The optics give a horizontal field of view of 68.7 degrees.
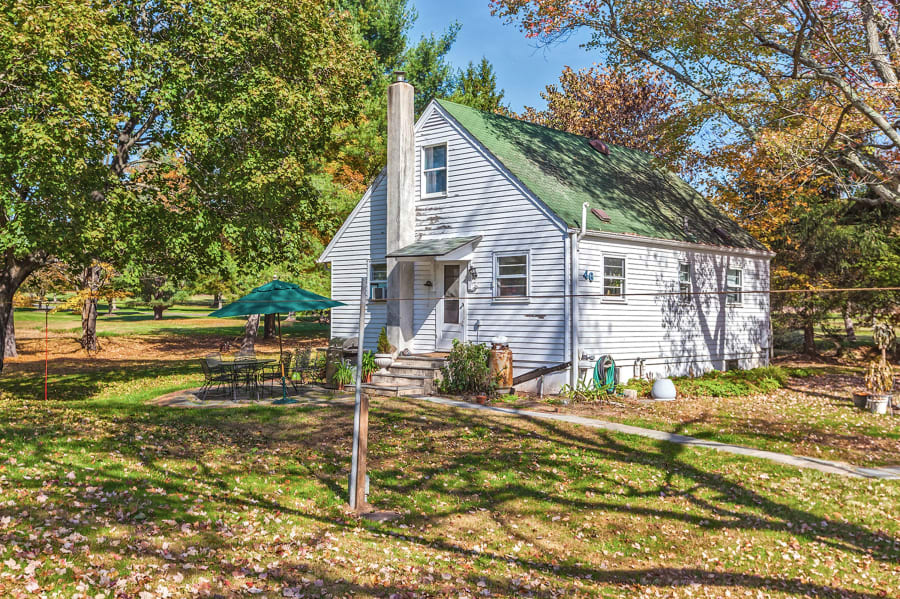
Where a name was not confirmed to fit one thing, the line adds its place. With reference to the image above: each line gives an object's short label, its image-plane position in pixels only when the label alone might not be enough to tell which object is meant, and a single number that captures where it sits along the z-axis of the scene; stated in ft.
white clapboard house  54.29
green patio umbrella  47.80
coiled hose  53.21
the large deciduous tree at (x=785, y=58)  49.26
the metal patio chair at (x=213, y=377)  50.80
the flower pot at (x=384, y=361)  58.39
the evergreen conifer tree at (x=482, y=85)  124.36
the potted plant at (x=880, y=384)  49.52
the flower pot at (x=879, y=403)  49.32
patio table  49.80
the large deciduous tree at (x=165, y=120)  40.91
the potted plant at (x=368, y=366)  57.31
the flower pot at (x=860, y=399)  51.59
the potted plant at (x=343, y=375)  55.62
